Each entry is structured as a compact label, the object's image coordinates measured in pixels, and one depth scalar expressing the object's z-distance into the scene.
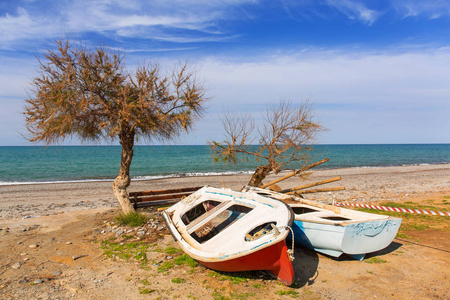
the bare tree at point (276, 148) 11.30
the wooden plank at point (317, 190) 11.96
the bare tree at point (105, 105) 8.98
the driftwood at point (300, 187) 11.70
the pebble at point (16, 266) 7.06
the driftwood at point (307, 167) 11.39
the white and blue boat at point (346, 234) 6.71
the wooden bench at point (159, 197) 12.17
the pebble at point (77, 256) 7.63
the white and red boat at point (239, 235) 5.67
